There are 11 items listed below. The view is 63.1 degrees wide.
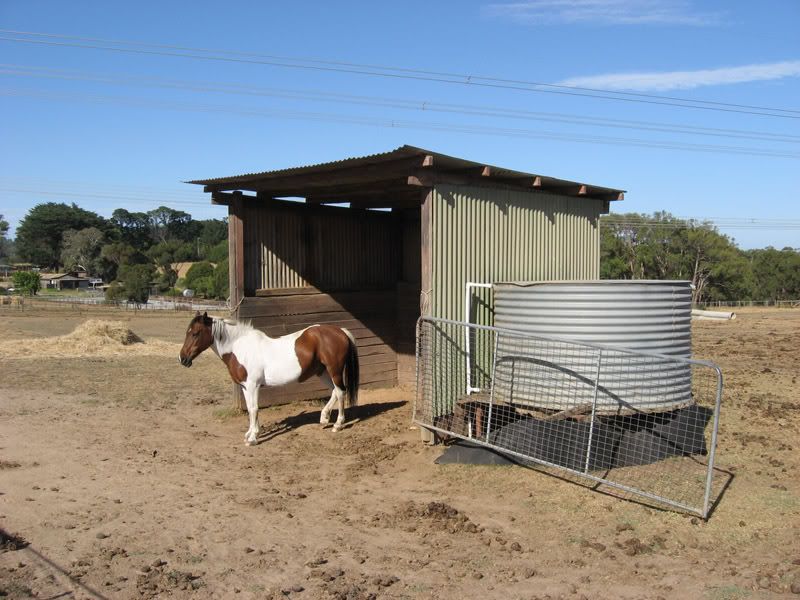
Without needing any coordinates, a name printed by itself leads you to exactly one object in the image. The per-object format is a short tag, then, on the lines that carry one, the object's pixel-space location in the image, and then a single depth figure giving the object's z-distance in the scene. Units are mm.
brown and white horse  8289
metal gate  6371
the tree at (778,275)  55812
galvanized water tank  6578
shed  7559
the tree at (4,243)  122125
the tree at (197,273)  58241
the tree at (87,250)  77375
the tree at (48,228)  87938
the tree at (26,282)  52375
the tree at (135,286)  49594
